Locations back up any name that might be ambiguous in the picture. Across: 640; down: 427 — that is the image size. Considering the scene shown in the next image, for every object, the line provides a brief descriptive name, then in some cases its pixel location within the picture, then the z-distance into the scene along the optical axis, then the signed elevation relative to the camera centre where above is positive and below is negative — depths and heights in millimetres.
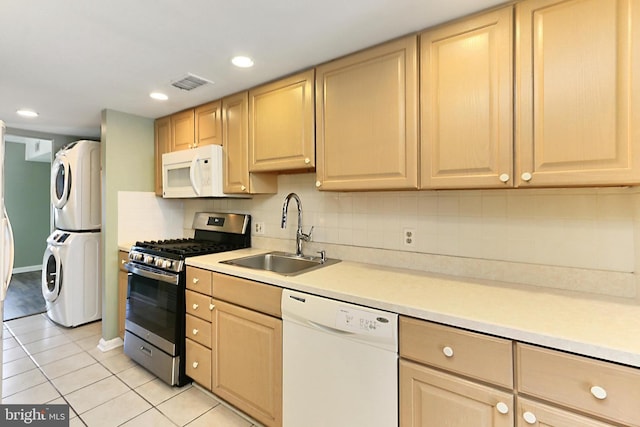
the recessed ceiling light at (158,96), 2390 +927
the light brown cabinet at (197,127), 2510 +746
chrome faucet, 2228 -97
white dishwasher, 1274 -673
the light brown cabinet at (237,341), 1675 -760
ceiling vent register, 2094 +922
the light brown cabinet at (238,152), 2305 +474
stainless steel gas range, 2146 -614
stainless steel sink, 2160 -345
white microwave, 2445 +353
